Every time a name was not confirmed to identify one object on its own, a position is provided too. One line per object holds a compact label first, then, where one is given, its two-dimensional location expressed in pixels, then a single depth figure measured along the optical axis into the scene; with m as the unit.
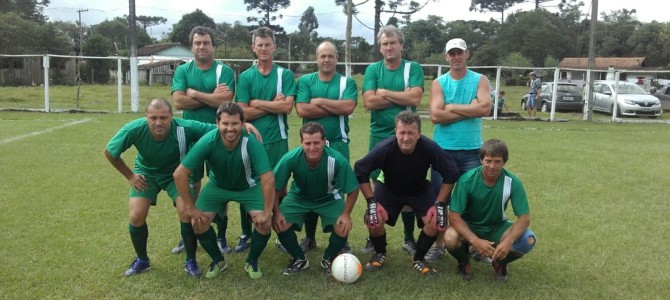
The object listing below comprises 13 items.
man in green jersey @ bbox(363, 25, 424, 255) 4.37
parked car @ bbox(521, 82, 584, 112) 20.81
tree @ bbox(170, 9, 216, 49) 68.75
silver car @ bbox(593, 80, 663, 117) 18.44
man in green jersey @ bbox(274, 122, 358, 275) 4.00
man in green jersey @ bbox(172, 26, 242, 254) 4.39
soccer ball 3.74
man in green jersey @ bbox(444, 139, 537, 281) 3.71
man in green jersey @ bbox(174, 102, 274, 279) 3.74
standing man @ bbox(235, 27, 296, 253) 4.39
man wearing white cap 4.16
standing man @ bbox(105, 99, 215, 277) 3.87
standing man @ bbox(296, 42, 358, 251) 4.37
